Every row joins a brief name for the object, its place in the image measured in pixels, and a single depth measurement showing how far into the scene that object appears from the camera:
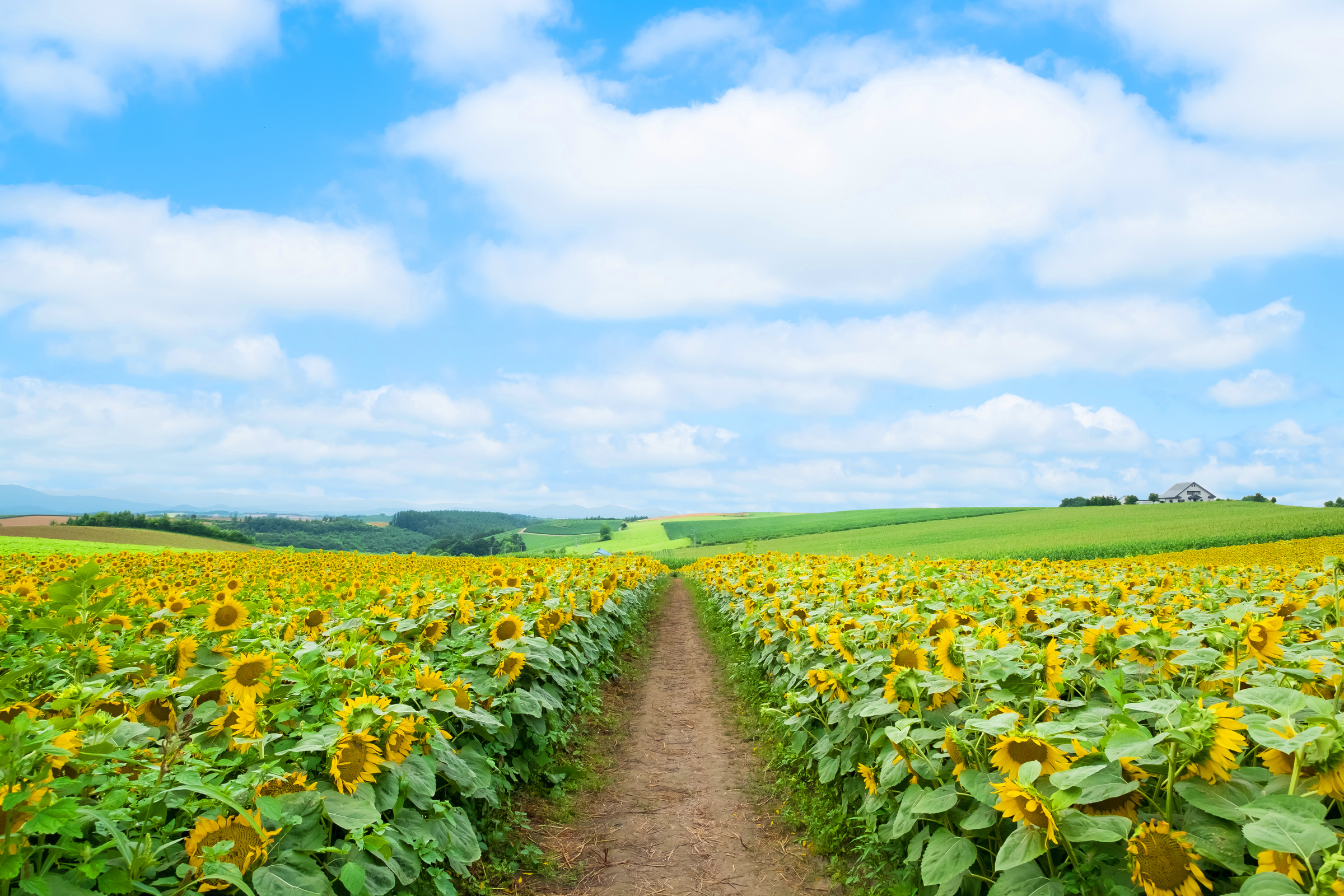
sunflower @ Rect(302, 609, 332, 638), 5.25
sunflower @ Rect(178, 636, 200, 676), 3.80
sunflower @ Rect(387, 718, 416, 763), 3.21
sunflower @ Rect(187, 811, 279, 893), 2.46
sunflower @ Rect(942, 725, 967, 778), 3.14
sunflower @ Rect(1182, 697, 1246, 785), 2.30
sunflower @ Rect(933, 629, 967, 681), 3.56
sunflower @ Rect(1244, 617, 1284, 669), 3.23
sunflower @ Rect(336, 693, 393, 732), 3.08
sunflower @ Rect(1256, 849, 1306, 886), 1.98
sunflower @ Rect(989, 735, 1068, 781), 2.67
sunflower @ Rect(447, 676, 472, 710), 4.07
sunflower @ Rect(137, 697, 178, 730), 3.25
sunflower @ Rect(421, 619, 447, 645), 5.25
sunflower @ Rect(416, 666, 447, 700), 3.93
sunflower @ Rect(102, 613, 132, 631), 4.63
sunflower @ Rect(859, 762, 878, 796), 4.08
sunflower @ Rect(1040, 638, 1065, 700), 3.33
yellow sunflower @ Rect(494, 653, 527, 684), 5.02
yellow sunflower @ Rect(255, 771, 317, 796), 2.80
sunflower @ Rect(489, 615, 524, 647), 5.31
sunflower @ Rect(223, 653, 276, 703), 3.33
